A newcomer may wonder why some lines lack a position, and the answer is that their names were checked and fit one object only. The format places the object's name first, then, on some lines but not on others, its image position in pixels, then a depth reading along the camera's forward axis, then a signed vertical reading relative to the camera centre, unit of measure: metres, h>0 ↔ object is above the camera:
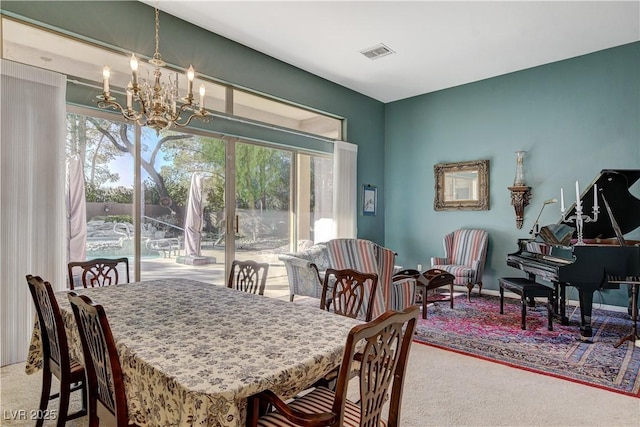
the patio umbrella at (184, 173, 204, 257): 4.41 -0.09
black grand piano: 3.39 -0.39
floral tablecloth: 1.13 -0.54
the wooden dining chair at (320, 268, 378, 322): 2.16 -0.47
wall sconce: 5.50 +0.32
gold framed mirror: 6.01 +0.46
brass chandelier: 2.30 +0.72
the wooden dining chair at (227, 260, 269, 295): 2.74 -0.49
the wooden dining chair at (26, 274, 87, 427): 1.75 -0.74
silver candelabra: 3.80 -0.04
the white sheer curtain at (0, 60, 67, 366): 2.95 +0.16
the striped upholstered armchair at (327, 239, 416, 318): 3.53 -0.53
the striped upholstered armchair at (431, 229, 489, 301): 5.37 -0.71
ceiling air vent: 4.76 +2.17
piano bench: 3.77 -0.82
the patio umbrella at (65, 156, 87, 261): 3.49 -0.01
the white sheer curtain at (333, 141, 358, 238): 6.09 +0.39
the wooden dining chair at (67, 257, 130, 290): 2.66 -0.43
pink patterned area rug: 2.87 -1.26
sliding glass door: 3.68 +0.15
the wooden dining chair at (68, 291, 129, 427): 1.31 -0.61
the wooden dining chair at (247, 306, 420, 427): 1.09 -0.58
